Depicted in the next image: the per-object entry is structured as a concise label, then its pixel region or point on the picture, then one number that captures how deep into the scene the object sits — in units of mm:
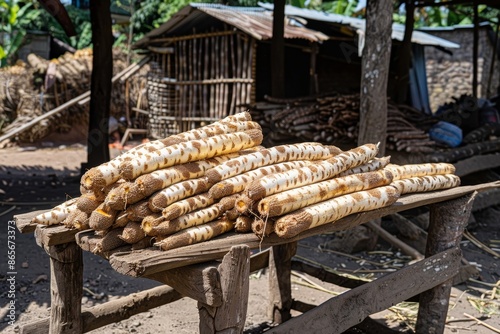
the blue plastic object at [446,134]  8016
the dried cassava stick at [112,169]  2240
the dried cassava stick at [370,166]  2993
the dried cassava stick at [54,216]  2668
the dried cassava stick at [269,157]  2426
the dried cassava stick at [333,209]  2281
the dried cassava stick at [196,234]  2159
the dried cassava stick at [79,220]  2408
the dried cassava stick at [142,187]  2176
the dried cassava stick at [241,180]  2365
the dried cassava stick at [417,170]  3367
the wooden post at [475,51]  12050
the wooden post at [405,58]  10117
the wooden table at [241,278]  2141
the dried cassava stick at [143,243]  2230
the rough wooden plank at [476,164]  7566
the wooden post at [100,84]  7848
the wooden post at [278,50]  8648
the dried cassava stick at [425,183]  3289
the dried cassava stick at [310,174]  2311
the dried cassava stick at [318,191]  2271
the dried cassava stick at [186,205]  2182
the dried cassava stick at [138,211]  2201
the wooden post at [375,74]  5797
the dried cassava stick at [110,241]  2221
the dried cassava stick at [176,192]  2191
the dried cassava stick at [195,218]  2176
